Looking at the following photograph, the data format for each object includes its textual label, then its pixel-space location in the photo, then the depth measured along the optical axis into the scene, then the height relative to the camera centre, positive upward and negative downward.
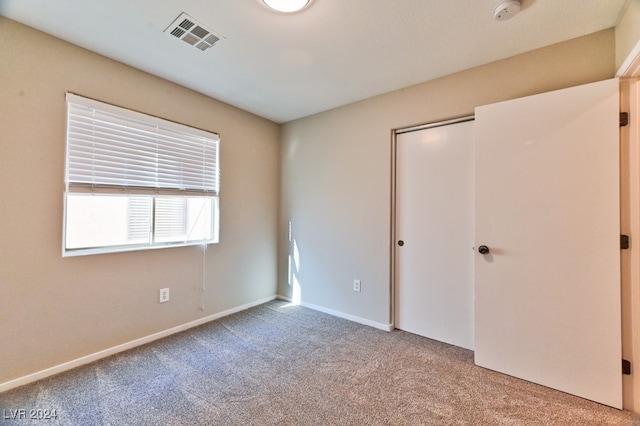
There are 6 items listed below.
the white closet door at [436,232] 2.43 -0.15
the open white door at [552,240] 1.72 -0.16
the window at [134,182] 2.12 +0.30
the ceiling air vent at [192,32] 1.81 +1.31
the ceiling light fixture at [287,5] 1.61 +1.29
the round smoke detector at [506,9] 1.62 +1.29
